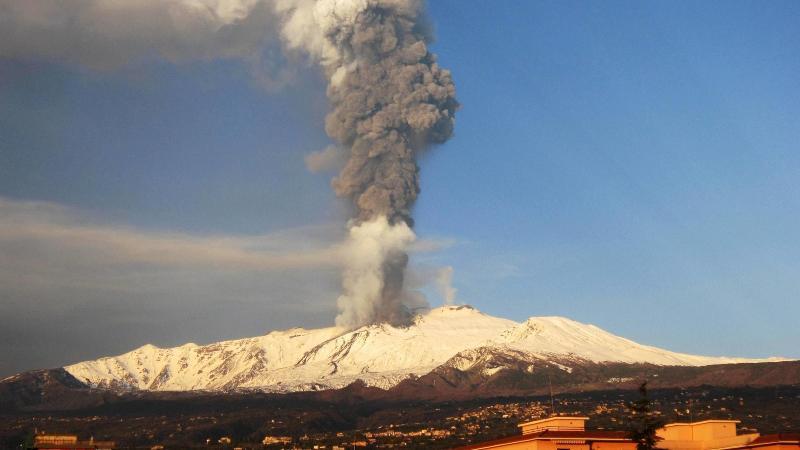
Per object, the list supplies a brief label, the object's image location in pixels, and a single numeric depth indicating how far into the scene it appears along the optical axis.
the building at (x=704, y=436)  80.94
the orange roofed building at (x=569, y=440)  79.44
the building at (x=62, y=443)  104.06
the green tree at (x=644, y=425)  73.81
